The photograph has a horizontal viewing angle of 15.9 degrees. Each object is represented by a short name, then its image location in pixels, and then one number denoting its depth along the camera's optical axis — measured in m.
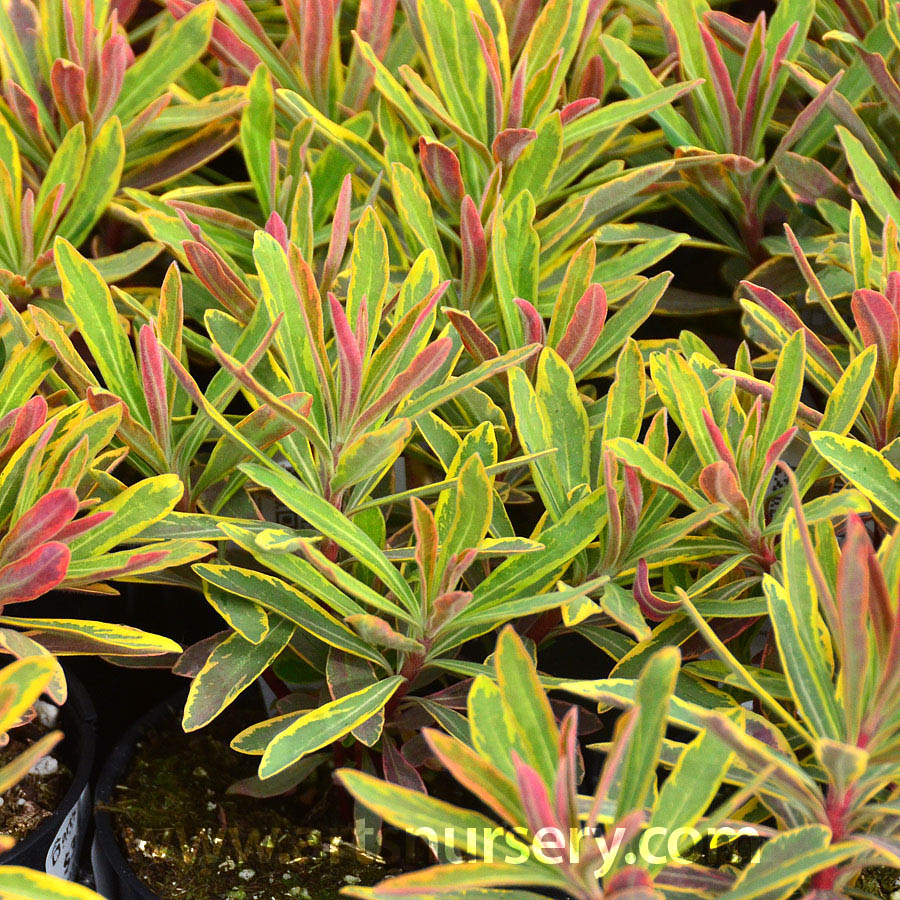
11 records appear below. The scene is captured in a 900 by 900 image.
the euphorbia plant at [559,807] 0.76
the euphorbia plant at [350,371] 0.83
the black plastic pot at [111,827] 0.87
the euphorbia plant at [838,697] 0.77
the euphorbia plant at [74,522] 0.82
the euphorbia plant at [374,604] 0.82
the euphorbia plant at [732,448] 0.83
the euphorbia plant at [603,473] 0.84
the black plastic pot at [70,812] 0.87
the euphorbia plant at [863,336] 0.85
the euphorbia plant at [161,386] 0.85
